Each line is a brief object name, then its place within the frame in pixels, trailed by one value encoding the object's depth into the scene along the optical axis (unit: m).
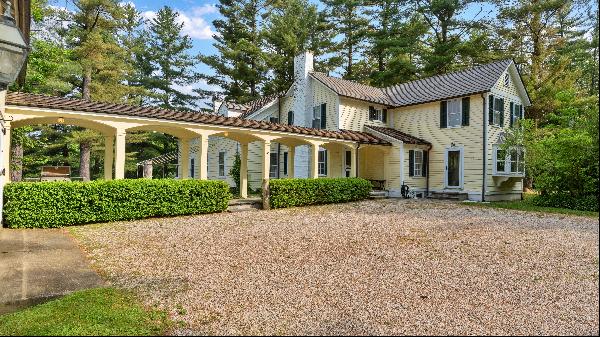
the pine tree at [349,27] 23.23
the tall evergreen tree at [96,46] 24.67
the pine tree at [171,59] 38.12
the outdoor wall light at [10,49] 2.61
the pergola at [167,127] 10.01
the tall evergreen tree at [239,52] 31.94
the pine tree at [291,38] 26.03
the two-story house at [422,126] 16.94
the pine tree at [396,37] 26.75
